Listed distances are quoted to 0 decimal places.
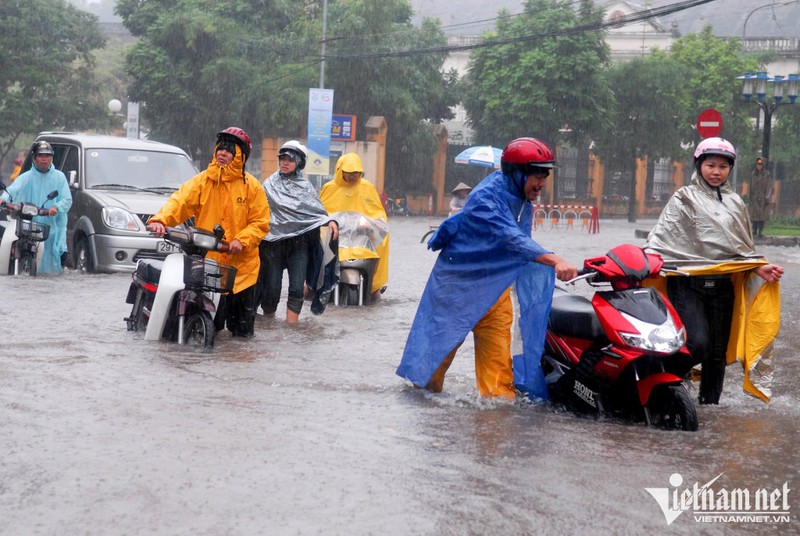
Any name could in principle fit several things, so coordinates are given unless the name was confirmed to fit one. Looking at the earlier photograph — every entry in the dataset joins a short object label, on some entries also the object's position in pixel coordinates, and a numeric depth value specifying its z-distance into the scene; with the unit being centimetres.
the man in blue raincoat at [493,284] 640
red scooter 590
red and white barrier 3478
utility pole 3652
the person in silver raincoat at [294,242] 1024
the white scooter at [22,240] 1329
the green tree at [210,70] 3853
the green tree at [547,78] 4144
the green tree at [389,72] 3950
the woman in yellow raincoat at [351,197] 1190
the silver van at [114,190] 1396
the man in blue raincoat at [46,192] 1361
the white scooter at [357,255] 1191
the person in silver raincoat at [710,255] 671
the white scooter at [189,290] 796
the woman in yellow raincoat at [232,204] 834
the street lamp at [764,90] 2670
